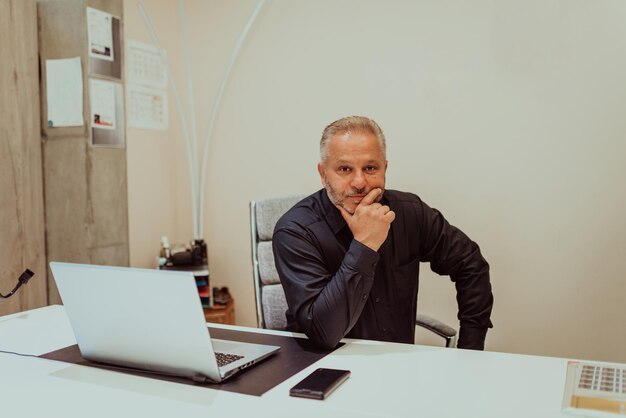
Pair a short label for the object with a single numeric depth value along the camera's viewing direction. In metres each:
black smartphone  1.14
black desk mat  1.22
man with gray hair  1.52
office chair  2.12
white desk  1.08
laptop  1.17
